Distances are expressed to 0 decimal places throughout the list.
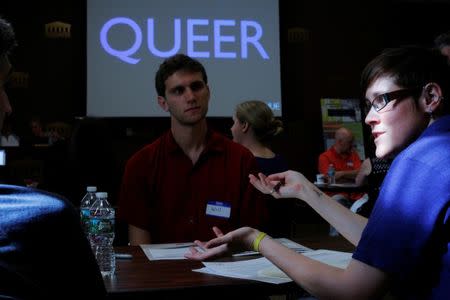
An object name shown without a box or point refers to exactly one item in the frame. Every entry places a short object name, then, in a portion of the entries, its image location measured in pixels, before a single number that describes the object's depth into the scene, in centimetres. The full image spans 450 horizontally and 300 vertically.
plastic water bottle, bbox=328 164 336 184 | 572
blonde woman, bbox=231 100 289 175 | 398
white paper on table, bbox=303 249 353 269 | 229
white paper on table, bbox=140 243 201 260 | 242
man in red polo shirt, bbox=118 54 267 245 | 288
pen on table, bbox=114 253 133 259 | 241
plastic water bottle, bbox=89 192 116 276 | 230
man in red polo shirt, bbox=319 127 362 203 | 639
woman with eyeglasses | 183
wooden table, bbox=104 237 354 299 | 210
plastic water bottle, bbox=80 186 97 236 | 253
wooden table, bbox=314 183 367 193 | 506
